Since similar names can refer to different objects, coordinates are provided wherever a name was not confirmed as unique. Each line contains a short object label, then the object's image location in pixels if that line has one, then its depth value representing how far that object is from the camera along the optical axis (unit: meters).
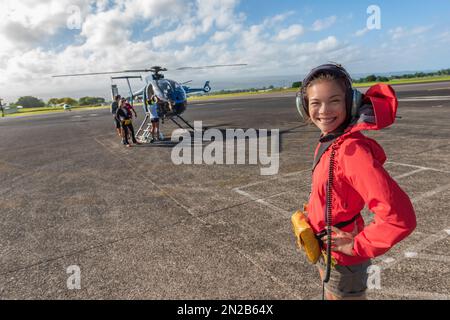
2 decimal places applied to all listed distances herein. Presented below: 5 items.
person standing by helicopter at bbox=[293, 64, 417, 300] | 1.52
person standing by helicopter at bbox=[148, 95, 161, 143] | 14.15
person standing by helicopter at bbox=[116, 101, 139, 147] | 13.51
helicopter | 14.54
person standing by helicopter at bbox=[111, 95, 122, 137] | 14.99
